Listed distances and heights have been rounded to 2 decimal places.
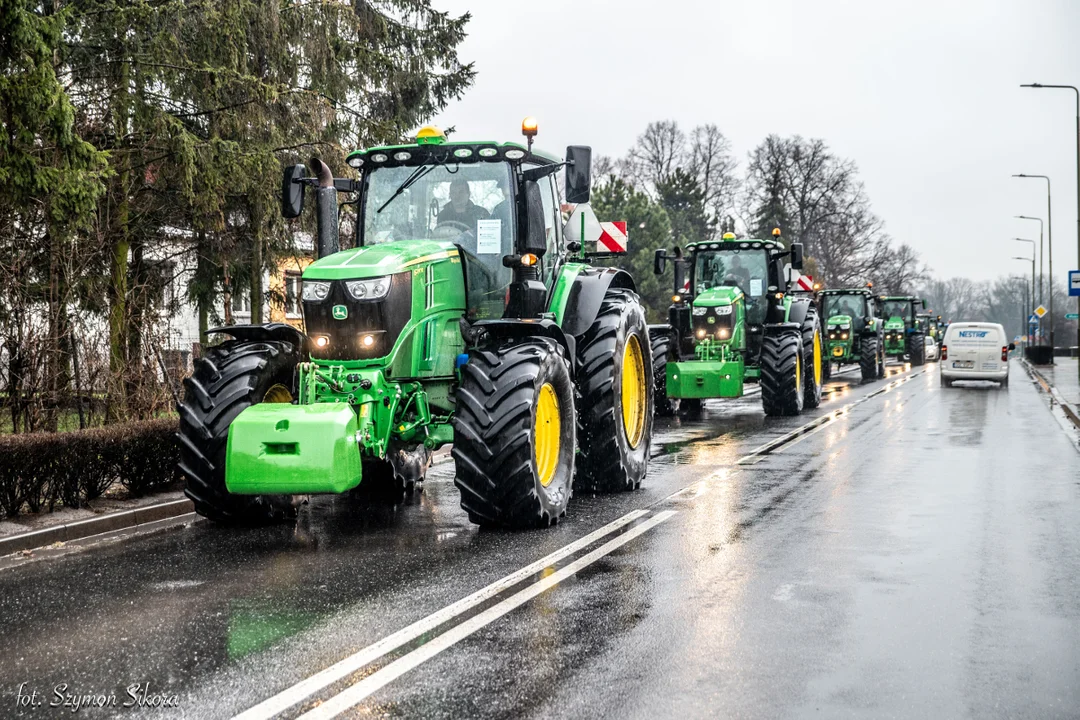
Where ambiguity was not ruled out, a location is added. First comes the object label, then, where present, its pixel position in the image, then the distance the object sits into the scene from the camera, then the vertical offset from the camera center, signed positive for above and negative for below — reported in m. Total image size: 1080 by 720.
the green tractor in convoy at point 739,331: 19.73 +0.00
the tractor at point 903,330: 46.84 -0.10
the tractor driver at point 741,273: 21.56 +1.08
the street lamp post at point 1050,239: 53.05 +4.02
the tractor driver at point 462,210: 9.74 +1.06
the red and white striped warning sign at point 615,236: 18.39 +1.56
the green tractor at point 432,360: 8.26 -0.17
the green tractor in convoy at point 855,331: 34.97 -0.06
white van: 31.30 -0.73
